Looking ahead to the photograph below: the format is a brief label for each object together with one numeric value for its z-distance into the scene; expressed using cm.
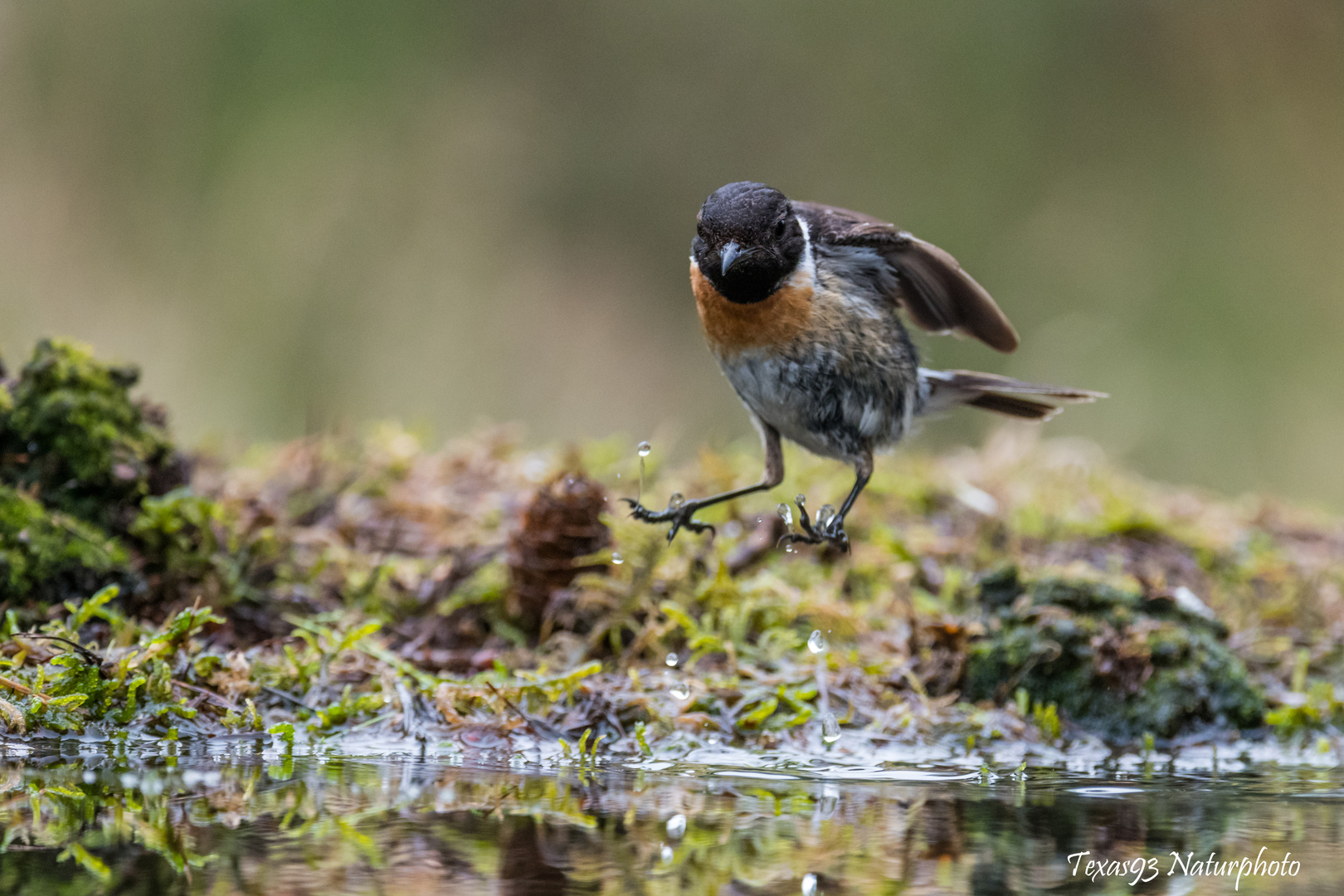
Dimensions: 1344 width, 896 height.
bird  798
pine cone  884
